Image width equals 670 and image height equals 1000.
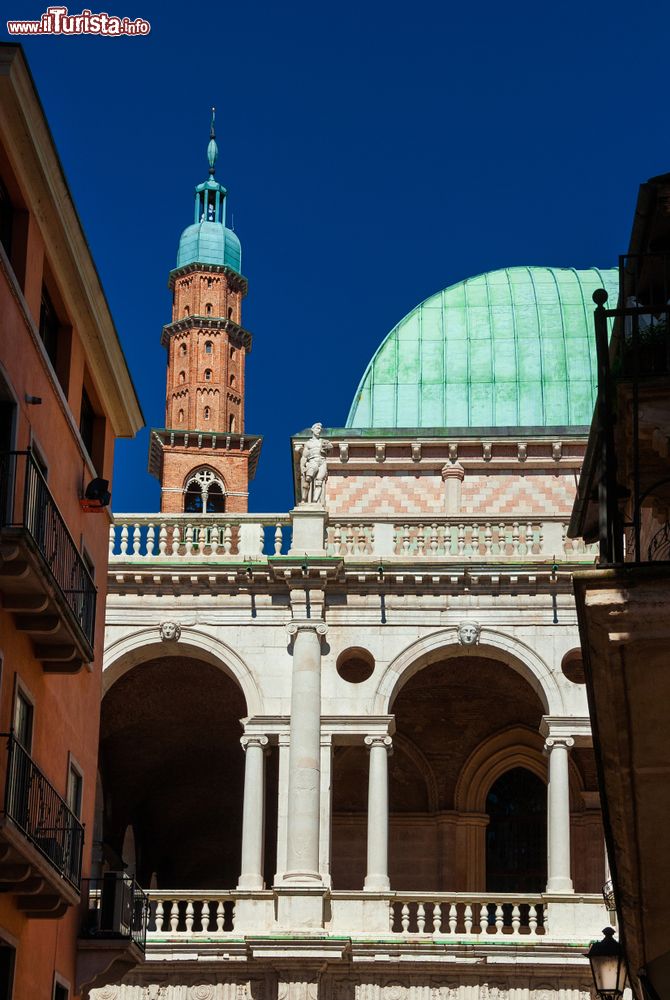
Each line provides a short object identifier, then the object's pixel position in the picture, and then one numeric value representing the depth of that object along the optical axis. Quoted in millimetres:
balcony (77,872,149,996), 24547
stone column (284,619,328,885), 35219
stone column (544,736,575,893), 35344
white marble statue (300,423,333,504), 38000
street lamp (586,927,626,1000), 17469
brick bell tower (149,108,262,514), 82000
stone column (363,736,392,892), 35594
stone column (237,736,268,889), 35312
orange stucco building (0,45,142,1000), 19500
